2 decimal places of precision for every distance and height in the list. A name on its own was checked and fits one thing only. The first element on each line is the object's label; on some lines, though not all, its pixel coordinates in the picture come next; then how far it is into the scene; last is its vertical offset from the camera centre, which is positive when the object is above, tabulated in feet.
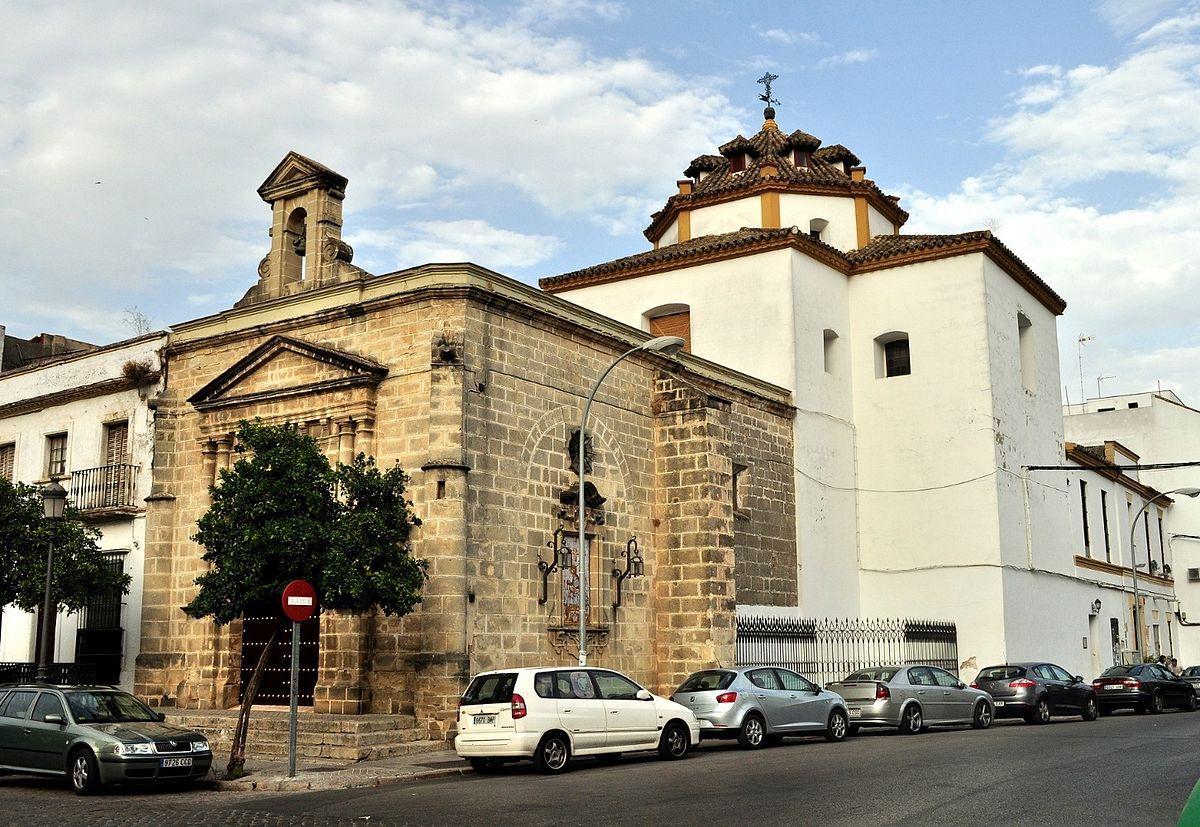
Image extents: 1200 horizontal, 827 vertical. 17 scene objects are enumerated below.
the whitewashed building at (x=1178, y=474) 167.39 +19.49
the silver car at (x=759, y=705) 60.59 -4.77
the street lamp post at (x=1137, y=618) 122.17 -0.77
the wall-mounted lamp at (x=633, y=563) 76.42 +3.47
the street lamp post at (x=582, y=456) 63.82 +8.83
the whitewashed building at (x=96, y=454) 79.46 +12.19
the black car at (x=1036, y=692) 79.61 -5.48
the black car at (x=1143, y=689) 89.81 -6.08
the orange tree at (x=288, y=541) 53.26 +3.61
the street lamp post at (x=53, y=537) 62.48 +4.60
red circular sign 49.11 +0.83
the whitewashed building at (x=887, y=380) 99.55 +20.48
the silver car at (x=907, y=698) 69.46 -5.14
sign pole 48.57 -4.16
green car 46.06 -4.72
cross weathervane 125.80 +56.31
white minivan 49.93 -4.42
